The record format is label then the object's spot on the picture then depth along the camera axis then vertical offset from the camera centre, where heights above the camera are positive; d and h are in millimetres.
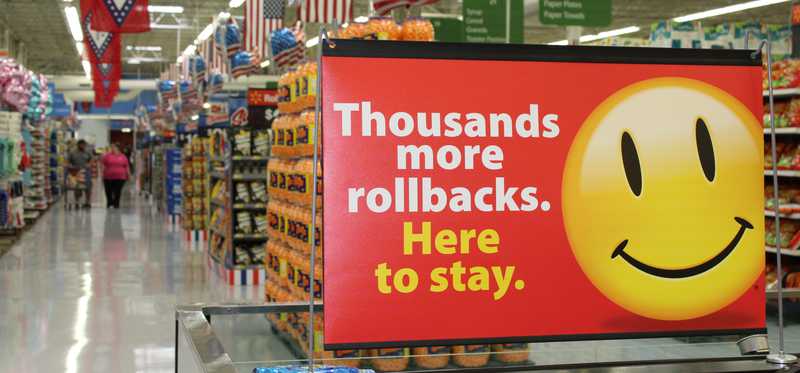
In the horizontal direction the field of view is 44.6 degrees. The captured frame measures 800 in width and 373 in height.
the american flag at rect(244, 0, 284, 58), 11312 +1675
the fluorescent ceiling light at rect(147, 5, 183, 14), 20908 +3239
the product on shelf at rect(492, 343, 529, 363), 2111 -445
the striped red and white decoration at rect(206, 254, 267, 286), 10234 -1252
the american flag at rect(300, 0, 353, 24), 8211 +1239
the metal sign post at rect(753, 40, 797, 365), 1885 -286
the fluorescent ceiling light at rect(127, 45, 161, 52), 36938 +4188
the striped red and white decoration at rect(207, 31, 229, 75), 17125 +1720
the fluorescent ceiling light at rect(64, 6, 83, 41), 19614 +3026
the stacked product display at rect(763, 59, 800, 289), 7012 -87
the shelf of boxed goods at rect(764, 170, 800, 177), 6957 -135
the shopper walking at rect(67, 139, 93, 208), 22875 -82
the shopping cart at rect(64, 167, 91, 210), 23625 -619
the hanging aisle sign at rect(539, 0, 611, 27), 11664 +1734
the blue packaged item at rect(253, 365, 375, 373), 1822 -399
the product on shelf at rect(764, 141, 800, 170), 7105 -7
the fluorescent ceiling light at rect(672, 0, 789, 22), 17984 +2811
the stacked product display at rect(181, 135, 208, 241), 15242 -541
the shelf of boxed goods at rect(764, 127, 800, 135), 6922 +170
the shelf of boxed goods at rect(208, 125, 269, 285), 10219 -490
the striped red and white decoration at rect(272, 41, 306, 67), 9812 +1023
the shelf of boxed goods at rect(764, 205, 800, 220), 6862 -429
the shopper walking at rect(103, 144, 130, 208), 23469 -356
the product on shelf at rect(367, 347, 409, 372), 1972 -416
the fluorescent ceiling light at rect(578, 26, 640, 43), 23242 +3124
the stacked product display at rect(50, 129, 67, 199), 24662 -11
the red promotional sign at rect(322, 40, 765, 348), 1765 -71
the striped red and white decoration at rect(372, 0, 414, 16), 7250 +1135
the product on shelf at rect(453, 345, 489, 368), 2220 -473
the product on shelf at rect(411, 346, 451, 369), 2076 -443
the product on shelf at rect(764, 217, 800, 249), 7129 -579
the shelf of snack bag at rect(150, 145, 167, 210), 22294 -422
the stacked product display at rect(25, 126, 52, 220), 19141 -368
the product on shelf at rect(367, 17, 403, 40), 5410 +708
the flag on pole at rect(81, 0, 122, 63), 13703 +1670
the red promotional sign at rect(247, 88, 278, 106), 10491 +654
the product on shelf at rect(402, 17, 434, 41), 5445 +706
